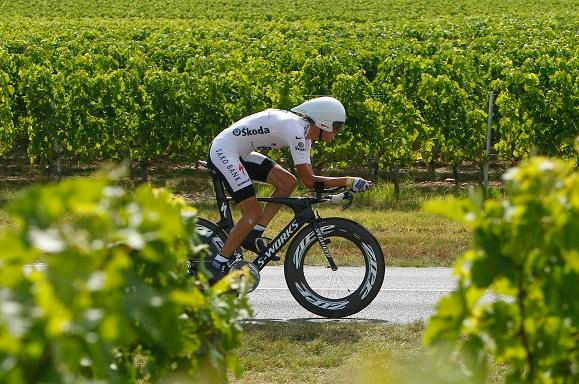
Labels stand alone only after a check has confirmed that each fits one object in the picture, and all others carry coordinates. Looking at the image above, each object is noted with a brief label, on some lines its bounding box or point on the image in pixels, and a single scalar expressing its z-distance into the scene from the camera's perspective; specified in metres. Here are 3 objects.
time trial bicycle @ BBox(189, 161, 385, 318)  19.09
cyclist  18.55
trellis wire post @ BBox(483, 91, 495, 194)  39.50
